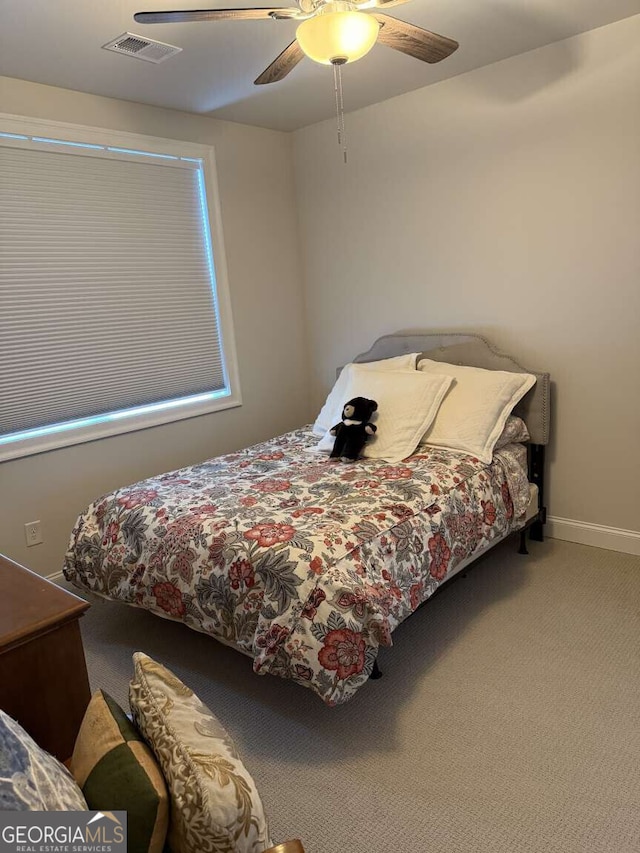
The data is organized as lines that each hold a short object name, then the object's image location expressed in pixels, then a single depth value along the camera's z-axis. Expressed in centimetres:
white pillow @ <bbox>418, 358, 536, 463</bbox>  298
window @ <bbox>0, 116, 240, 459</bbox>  298
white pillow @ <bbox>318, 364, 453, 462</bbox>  300
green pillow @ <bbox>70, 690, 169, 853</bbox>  102
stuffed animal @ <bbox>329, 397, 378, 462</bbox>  301
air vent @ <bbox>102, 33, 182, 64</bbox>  251
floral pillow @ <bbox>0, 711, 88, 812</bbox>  90
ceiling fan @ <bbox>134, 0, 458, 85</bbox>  177
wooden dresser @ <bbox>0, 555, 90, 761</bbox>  135
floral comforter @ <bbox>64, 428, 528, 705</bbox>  195
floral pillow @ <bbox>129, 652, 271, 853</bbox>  102
